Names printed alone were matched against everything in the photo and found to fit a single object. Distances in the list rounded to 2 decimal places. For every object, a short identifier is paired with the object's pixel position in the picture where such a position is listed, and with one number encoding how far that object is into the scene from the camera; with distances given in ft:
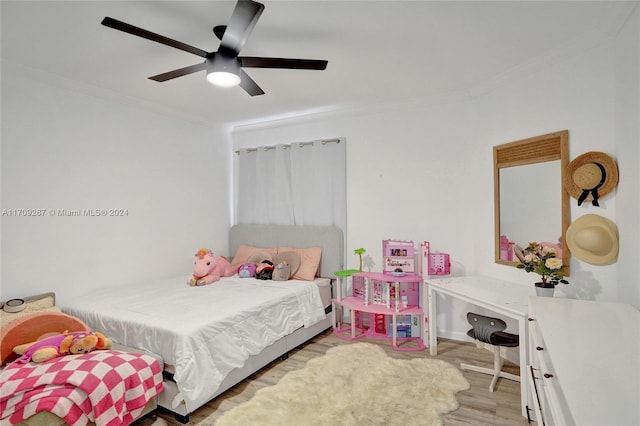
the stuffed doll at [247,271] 12.30
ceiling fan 5.49
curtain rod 13.26
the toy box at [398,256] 11.41
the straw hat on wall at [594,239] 7.12
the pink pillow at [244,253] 13.60
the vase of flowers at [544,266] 7.34
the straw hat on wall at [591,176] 7.19
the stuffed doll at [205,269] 11.27
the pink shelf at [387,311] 10.75
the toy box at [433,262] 10.89
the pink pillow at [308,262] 12.34
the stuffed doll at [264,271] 12.00
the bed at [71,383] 5.54
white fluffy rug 6.97
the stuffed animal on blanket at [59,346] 6.54
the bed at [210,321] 7.18
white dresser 3.05
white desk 6.95
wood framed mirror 8.35
